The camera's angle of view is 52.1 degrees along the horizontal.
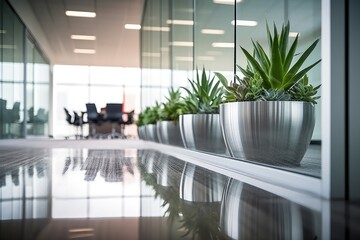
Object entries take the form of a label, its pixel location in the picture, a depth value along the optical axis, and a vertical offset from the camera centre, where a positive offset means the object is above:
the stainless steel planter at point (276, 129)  1.32 -0.03
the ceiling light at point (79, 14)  7.80 +2.27
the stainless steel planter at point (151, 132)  4.75 -0.18
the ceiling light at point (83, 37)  9.94 +2.25
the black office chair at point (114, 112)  10.41 +0.21
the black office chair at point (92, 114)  10.55 +0.15
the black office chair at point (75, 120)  10.88 -0.02
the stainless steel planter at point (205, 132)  2.22 -0.08
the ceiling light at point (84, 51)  11.75 +2.24
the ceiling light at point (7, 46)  6.41 +1.34
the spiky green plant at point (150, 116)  4.46 +0.05
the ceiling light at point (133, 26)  8.80 +2.26
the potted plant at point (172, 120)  3.09 +0.00
